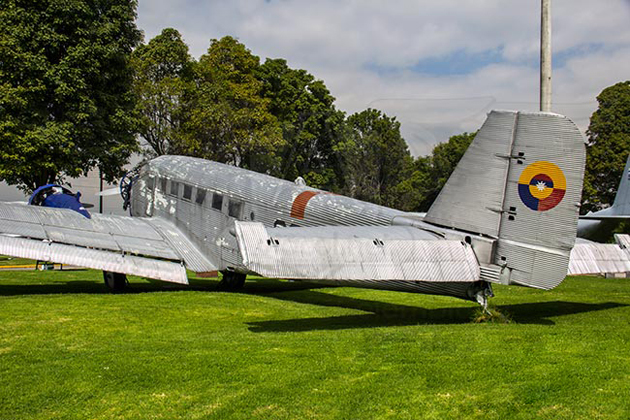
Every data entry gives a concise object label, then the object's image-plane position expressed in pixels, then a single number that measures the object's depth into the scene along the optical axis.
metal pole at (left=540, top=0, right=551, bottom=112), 12.42
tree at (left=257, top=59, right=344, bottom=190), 43.66
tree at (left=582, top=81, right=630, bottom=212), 37.22
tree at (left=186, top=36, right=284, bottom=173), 32.20
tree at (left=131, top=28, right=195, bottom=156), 31.55
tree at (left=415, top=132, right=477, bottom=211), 55.16
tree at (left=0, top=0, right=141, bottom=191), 22.86
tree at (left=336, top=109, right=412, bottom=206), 48.59
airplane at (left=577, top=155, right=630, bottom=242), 22.00
